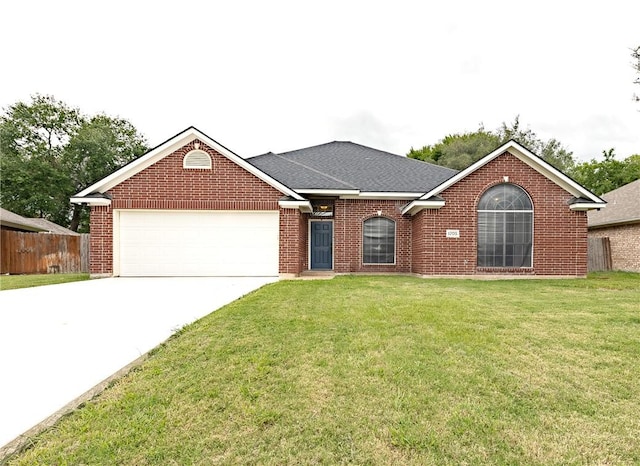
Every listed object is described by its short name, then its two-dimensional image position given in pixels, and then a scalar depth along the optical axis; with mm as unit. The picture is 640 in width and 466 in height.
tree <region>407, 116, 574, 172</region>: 32656
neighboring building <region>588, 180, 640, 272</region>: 15031
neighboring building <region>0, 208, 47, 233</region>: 17616
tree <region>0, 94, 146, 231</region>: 26734
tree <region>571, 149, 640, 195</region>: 32156
